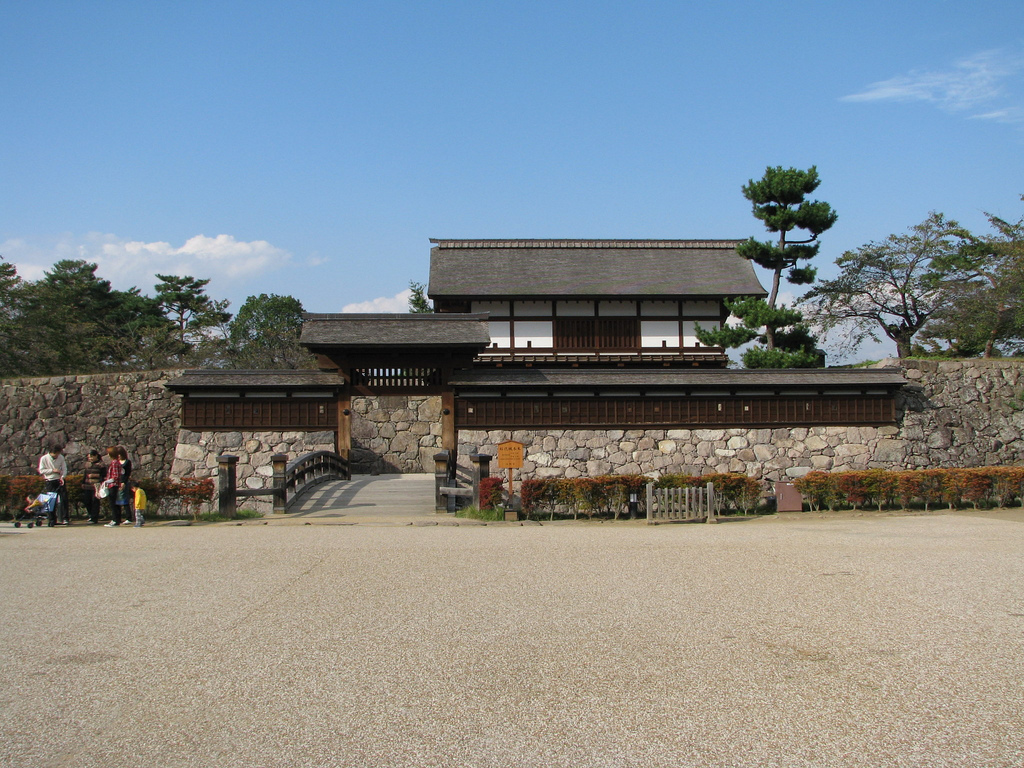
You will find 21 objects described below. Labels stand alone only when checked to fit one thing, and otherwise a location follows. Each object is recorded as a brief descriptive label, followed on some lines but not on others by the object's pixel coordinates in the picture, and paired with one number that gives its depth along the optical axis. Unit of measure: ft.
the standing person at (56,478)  45.78
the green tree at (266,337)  127.03
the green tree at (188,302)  150.10
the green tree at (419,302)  150.51
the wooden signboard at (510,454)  50.44
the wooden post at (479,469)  52.37
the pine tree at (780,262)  78.02
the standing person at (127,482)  47.03
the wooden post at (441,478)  53.11
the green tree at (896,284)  99.14
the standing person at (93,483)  47.85
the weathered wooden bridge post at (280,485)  53.52
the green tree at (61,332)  98.89
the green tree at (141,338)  114.11
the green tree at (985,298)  84.64
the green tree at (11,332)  93.81
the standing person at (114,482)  46.47
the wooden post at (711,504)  49.83
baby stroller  46.11
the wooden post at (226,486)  51.47
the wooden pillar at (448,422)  69.41
